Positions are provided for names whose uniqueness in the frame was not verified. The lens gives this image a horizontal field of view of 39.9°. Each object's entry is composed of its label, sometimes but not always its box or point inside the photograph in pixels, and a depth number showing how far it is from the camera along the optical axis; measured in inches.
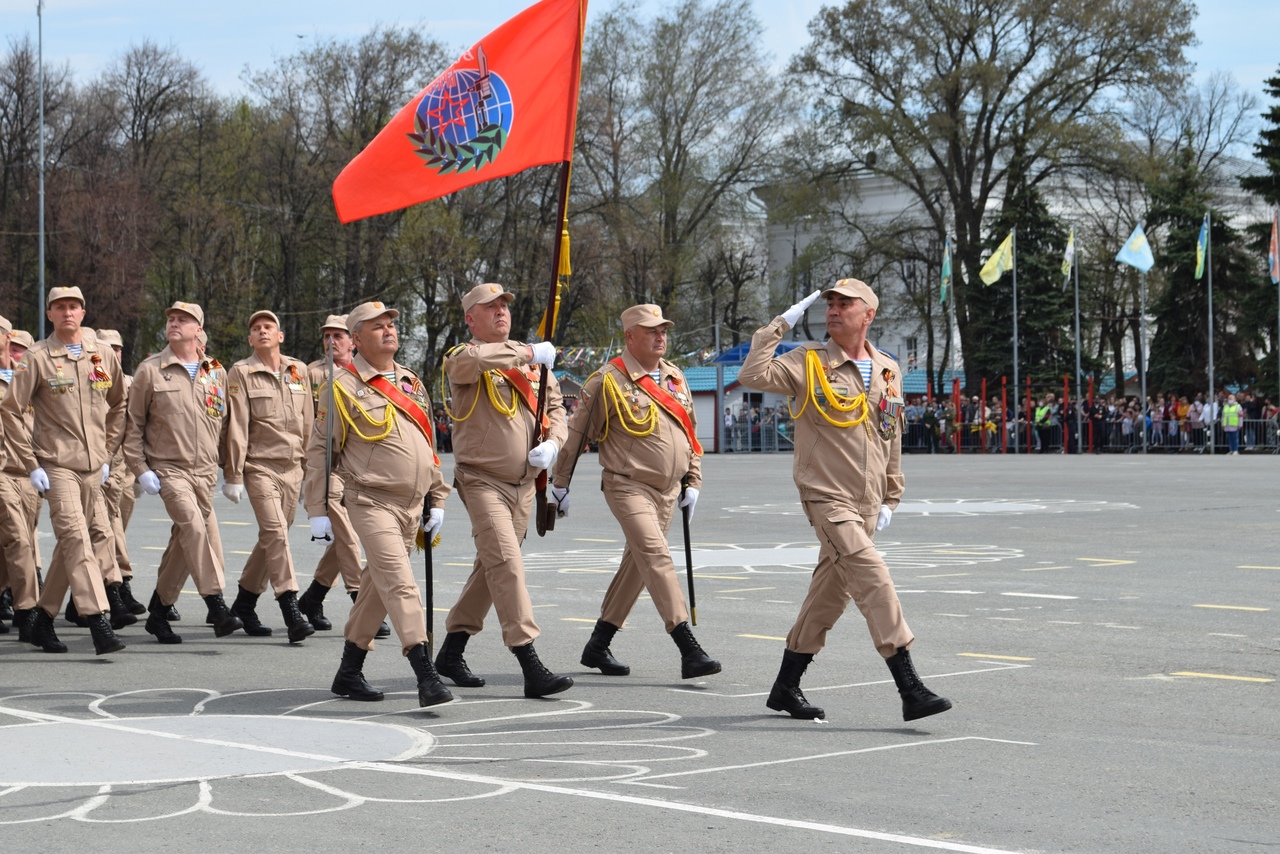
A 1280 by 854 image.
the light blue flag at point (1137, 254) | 1972.2
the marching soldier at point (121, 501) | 481.4
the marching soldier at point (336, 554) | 419.8
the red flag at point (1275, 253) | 1829.5
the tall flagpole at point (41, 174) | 1749.5
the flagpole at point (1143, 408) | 1790.1
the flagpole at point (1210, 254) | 1756.9
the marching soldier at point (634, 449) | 362.6
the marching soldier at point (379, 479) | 331.3
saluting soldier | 307.1
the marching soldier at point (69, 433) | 416.5
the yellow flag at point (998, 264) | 2082.9
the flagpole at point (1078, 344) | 1831.9
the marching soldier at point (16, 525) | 438.6
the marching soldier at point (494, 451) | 343.9
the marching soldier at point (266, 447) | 442.6
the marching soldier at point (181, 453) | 430.9
